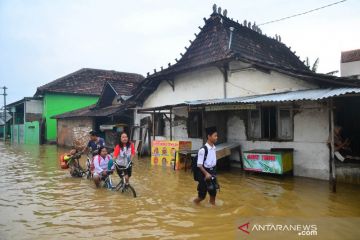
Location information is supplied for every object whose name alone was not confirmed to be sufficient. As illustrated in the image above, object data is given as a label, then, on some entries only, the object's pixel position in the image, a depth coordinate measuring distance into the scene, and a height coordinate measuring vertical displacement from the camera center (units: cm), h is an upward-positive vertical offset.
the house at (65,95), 2838 +320
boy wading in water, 594 -88
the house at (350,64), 1778 +367
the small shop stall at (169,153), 1215 -121
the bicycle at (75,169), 1038 -153
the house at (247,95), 943 +121
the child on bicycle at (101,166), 833 -115
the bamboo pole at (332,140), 770 -45
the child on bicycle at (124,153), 759 -73
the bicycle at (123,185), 764 -162
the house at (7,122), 3873 +83
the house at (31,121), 2930 +61
